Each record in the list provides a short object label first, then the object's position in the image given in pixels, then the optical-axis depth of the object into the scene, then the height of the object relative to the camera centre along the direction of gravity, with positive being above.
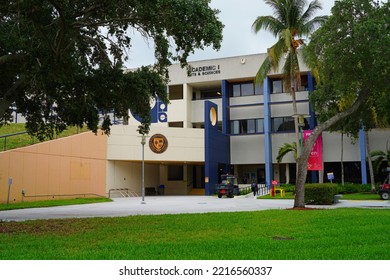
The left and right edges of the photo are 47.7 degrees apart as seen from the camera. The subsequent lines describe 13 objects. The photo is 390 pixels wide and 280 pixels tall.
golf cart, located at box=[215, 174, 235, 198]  35.81 -1.10
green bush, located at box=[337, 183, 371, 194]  37.69 -1.25
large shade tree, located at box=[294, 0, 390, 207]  17.22 +4.98
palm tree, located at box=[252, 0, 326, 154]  30.92 +10.72
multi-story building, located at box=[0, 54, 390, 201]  38.97 +3.25
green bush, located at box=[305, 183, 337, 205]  24.30 -1.09
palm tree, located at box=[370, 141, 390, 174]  39.47 +1.41
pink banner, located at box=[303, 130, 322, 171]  32.75 +1.15
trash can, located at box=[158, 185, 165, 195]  47.09 -1.36
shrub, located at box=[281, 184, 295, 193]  39.85 -1.18
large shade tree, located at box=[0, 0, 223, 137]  11.75 +3.88
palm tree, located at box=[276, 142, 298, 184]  40.44 +2.26
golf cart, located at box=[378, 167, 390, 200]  28.58 -1.16
